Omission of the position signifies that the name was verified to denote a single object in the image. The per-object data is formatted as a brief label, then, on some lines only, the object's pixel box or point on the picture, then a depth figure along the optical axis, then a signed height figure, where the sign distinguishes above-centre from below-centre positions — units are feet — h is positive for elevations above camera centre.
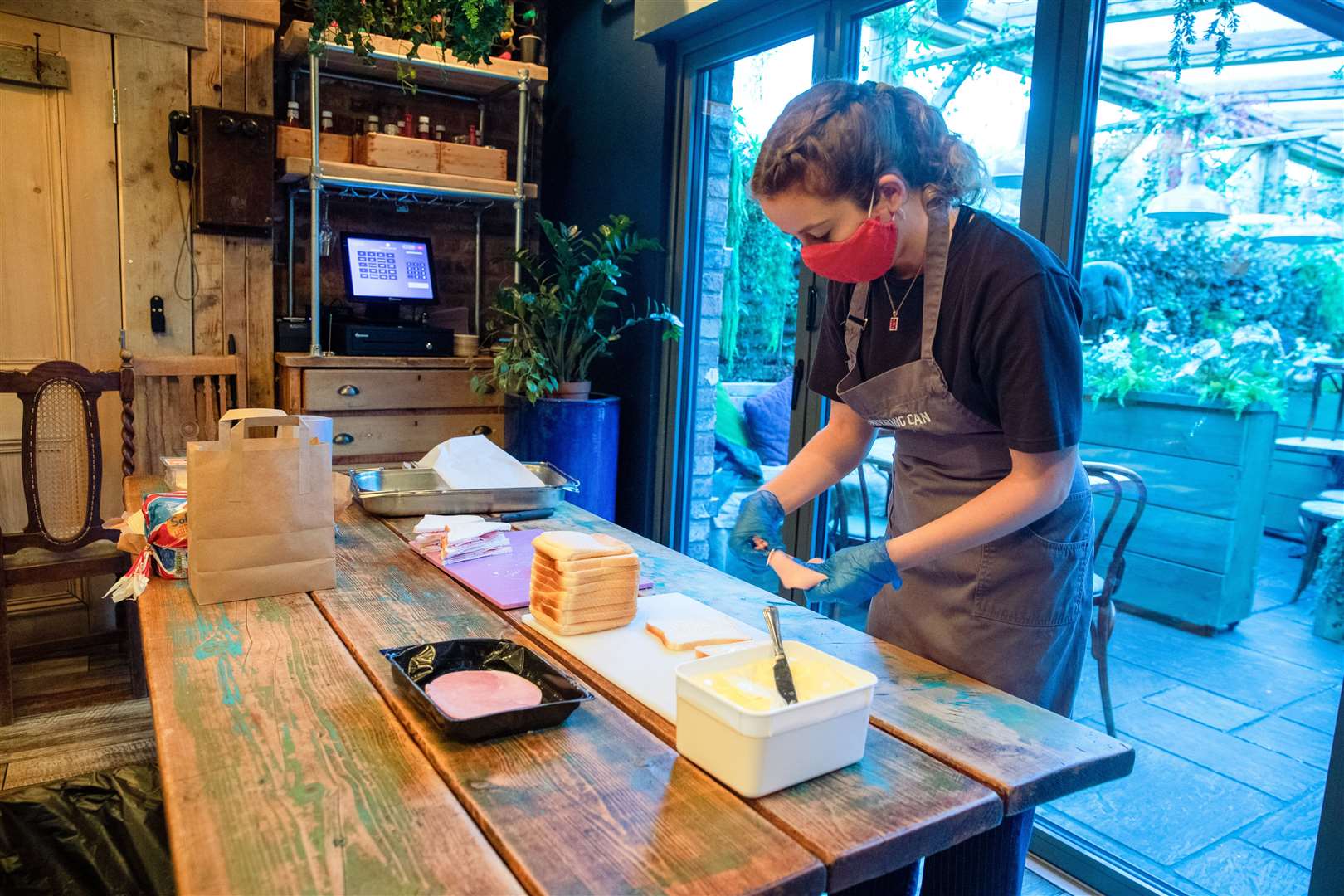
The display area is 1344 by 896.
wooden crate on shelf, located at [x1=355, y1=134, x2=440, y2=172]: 12.19 +2.19
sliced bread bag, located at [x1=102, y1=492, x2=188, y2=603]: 5.06 -1.25
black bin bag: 4.26 -2.38
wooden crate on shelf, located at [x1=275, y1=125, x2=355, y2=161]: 12.14 +2.25
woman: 4.17 -0.22
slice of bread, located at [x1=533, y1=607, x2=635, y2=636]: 4.44 -1.38
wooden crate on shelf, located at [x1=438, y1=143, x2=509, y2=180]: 12.76 +2.22
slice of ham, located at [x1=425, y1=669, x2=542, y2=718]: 3.51 -1.38
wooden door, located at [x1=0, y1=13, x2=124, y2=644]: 10.96 +0.78
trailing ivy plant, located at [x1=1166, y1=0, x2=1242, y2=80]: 6.52 +2.25
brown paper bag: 4.56 -0.96
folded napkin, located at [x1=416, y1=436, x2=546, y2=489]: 7.11 -1.06
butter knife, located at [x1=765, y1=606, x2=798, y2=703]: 3.33 -1.18
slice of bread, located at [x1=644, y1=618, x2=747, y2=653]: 4.32 -1.36
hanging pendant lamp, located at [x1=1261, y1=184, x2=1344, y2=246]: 6.10 +0.85
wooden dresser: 12.07 -1.02
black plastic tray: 3.38 -1.37
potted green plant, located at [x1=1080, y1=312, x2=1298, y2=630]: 6.69 -0.66
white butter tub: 3.01 -1.29
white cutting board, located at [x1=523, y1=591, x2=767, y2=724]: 3.86 -1.42
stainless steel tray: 6.79 -1.23
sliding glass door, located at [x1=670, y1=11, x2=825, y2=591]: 10.89 +0.41
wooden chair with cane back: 8.89 -1.73
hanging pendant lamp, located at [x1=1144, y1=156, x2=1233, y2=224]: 6.84 +1.10
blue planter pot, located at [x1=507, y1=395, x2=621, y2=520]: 11.82 -1.37
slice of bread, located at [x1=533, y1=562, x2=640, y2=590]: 4.42 -1.16
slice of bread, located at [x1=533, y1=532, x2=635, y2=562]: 4.50 -1.03
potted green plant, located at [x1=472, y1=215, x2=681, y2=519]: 11.69 -0.33
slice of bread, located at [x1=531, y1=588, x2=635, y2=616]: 4.43 -1.27
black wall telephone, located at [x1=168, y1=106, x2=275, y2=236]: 11.51 +1.84
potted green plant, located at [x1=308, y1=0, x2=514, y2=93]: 10.37 +3.34
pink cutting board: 4.98 -1.38
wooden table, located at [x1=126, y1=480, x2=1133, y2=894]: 2.65 -1.47
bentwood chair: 7.45 -1.39
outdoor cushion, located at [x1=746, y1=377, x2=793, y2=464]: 11.01 -1.00
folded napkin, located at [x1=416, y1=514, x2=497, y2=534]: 6.15 -1.29
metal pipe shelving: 11.80 +1.80
